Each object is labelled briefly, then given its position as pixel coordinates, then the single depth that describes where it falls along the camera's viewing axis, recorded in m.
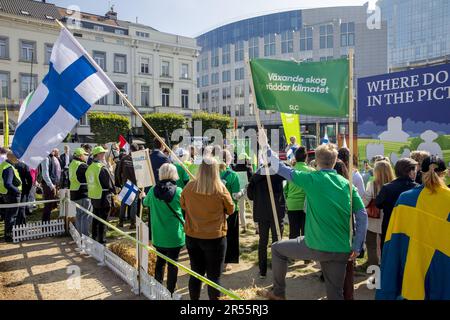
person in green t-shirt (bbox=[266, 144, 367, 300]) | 3.62
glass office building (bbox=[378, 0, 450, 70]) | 53.66
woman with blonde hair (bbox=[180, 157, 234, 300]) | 4.17
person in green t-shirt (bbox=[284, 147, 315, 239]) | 6.14
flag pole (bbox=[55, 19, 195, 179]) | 4.81
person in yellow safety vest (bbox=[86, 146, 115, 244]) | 7.38
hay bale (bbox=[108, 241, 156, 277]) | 5.74
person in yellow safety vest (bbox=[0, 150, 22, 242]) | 8.02
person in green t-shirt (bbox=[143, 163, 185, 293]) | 4.74
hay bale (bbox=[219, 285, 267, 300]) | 4.12
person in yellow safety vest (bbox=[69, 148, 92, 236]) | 7.62
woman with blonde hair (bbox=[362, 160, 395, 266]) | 5.29
